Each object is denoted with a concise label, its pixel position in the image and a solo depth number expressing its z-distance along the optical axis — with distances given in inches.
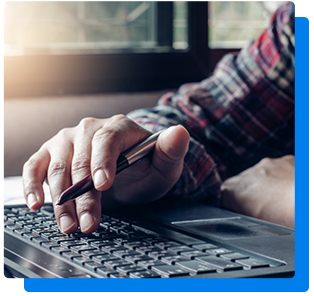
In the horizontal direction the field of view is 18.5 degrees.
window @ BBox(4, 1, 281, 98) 55.6
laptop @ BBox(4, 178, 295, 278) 26.8
